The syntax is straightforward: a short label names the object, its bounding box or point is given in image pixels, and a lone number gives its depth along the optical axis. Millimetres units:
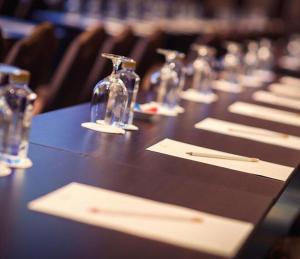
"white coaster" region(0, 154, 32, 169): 2388
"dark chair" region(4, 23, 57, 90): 4859
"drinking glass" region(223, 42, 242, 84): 6187
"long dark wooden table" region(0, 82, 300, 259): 1844
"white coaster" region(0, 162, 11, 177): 2295
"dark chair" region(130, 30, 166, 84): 6910
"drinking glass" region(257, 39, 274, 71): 8268
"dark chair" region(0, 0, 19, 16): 10444
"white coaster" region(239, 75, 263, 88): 6438
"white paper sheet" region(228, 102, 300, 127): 4516
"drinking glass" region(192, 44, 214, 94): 5083
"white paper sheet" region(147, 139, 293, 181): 2886
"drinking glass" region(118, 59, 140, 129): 3355
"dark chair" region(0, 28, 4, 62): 4853
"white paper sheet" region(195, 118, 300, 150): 3686
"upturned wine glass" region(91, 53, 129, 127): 3251
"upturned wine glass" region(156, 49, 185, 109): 4152
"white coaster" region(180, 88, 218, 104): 4785
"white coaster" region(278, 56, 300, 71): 9943
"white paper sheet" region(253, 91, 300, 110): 5377
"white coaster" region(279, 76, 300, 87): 7213
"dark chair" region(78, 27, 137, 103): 5914
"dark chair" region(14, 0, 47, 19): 10194
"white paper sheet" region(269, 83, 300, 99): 6133
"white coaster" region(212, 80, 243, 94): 5709
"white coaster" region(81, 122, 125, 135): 3225
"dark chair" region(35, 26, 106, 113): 5523
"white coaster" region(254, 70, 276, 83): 7115
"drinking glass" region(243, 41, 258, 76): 7198
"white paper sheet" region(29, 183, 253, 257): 1952
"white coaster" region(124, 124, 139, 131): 3397
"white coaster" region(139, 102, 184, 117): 3925
